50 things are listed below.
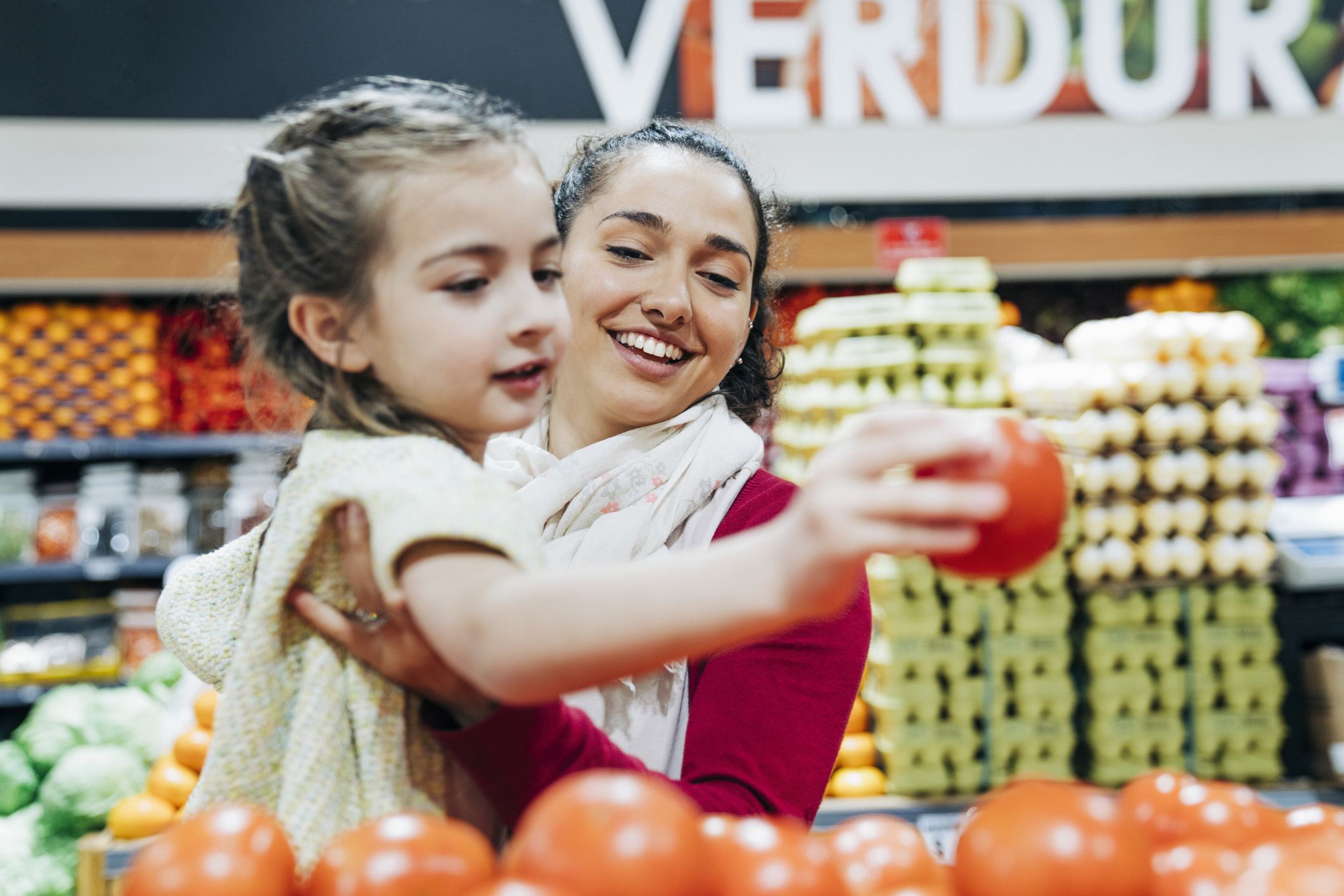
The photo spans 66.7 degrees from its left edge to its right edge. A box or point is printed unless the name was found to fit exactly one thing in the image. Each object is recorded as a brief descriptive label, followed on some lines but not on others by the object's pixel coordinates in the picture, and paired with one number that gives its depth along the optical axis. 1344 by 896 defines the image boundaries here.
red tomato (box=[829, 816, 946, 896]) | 0.75
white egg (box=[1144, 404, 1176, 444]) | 3.47
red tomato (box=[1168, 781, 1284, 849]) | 0.84
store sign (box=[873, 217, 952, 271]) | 5.24
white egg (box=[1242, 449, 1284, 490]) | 3.52
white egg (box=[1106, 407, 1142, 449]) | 3.46
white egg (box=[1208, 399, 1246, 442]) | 3.48
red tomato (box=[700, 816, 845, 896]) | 0.64
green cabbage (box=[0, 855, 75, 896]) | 2.76
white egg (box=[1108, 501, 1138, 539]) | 3.51
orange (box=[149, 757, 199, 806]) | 2.48
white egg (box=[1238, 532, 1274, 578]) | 3.54
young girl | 0.71
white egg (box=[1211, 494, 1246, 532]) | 3.53
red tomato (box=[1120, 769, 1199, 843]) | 0.89
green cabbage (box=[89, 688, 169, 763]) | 3.21
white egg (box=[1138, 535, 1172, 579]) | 3.51
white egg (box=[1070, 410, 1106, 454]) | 3.45
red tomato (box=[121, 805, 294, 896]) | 0.65
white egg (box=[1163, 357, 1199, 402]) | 3.49
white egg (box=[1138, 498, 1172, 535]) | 3.52
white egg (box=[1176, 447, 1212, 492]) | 3.50
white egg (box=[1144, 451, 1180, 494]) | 3.48
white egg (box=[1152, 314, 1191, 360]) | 3.54
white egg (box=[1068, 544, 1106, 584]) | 3.50
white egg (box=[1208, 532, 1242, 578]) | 3.52
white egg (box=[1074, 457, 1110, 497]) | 3.46
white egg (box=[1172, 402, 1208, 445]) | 3.47
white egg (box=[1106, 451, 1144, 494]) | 3.47
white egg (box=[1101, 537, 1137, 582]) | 3.49
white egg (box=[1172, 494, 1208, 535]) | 3.51
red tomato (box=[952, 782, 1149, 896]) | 0.66
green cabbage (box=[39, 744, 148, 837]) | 2.82
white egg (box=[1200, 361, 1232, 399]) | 3.50
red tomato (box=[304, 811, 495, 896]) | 0.63
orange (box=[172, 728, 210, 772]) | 2.51
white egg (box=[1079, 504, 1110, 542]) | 3.50
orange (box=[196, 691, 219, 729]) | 2.47
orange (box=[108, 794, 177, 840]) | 2.42
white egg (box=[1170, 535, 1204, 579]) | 3.51
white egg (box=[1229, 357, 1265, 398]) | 3.52
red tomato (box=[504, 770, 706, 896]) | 0.61
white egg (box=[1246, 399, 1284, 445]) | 3.49
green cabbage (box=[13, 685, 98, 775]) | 3.12
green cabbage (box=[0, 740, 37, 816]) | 3.06
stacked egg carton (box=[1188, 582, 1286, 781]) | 3.55
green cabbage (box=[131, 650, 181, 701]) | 3.68
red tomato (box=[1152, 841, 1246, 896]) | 0.69
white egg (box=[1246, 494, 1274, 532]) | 3.56
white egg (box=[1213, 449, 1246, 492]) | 3.51
